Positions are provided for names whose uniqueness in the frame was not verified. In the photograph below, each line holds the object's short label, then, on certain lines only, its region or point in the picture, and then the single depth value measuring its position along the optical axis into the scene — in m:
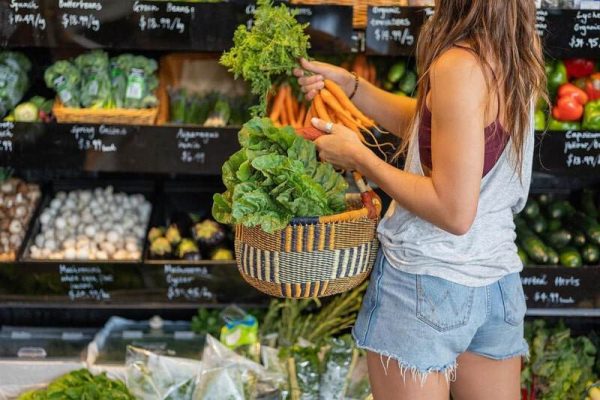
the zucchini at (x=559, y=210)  3.18
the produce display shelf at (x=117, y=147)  2.72
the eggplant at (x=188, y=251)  2.93
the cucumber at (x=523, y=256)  2.97
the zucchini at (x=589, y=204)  3.19
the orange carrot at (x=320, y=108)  2.13
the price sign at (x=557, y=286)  2.87
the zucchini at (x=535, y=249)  2.95
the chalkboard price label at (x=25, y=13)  2.60
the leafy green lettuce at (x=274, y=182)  1.80
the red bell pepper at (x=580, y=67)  3.06
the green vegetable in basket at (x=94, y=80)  2.82
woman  1.61
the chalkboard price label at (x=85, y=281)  2.79
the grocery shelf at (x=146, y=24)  2.61
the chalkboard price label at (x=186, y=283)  2.82
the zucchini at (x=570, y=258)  2.96
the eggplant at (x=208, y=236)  3.04
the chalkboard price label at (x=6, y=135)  2.71
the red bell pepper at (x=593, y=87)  2.98
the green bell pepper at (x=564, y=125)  2.93
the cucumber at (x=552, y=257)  2.96
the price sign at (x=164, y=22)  2.60
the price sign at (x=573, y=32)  2.70
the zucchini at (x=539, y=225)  3.12
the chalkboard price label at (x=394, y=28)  2.63
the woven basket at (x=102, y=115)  2.76
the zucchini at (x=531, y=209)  3.17
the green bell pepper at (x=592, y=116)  2.88
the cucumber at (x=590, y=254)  2.98
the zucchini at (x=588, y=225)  3.02
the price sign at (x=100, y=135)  2.72
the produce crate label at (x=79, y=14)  2.61
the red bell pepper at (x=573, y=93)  2.94
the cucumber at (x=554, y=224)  3.12
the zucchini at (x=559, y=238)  3.04
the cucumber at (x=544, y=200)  3.25
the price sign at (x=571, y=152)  2.77
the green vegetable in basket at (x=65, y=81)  2.82
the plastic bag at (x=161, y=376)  2.72
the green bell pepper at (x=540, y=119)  2.97
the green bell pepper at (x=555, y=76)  3.00
